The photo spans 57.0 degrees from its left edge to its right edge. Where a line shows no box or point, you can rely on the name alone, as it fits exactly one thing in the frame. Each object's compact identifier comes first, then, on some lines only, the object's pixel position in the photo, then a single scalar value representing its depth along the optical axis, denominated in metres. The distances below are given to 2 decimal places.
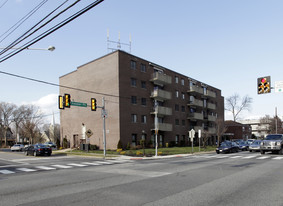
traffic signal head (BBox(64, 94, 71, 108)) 22.74
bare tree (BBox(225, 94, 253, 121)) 88.38
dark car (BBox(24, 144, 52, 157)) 31.95
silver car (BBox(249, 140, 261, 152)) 32.56
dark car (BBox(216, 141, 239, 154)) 31.52
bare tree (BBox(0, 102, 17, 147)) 82.06
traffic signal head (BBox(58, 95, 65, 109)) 23.16
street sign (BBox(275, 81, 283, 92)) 18.40
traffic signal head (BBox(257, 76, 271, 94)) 19.05
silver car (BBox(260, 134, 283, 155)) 26.14
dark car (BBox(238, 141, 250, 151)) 38.19
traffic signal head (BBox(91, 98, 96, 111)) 26.11
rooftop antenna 42.59
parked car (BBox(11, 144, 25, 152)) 49.77
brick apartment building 38.78
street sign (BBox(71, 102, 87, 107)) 26.05
